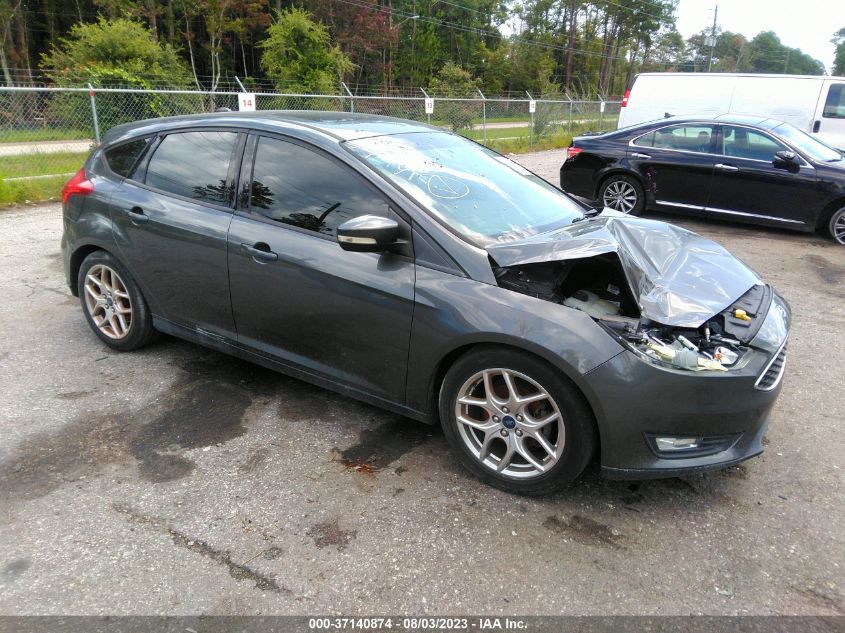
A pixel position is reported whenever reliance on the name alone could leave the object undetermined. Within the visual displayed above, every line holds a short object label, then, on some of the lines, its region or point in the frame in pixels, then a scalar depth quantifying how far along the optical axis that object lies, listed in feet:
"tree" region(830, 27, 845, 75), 336.70
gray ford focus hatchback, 8.47
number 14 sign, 41.11
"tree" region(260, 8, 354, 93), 85.76
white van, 37.58
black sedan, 25.05
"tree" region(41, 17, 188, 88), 61.67
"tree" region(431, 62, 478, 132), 60.69
